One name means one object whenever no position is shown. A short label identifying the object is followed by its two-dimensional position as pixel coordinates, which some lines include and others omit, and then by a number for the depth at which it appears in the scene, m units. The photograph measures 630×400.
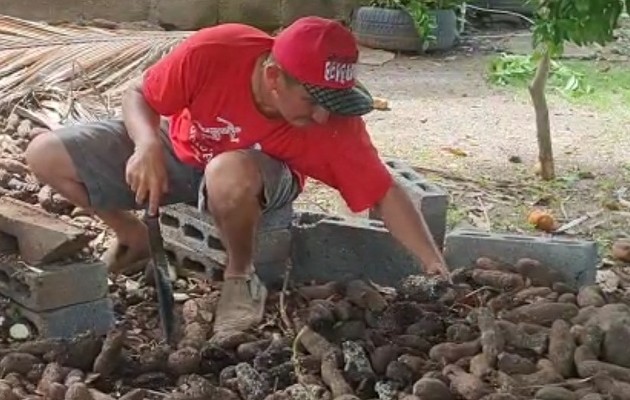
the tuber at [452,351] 2.88
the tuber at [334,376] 2.72
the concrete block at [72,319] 3.11
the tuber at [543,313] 3.09
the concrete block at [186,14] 7.94
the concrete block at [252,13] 7.87
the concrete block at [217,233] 3.55
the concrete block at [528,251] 3.47
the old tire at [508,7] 9.09
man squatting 3.09
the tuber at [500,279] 3.34
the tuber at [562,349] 2.83
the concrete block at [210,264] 3.58
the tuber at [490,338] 2.86
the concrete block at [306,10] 6.98
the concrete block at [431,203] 3.77
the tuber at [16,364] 2.81
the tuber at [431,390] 2.67
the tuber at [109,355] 2.85
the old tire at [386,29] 7.91
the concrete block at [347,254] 3.60
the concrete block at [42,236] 3.10
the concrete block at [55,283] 3.09
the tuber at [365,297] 3.23
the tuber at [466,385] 2.65
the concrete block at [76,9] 7.74
